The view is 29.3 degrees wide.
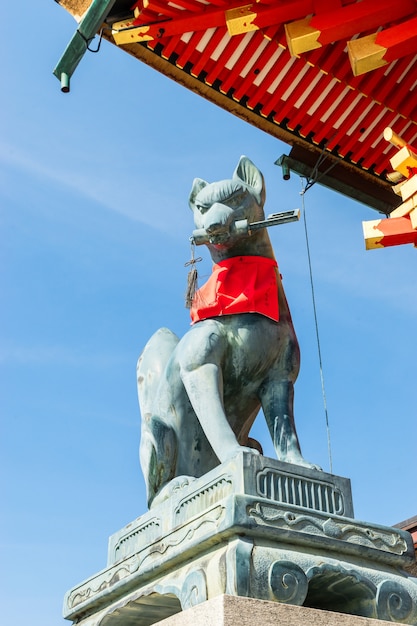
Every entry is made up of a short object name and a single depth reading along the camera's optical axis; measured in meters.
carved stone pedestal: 2.72
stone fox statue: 3.49
